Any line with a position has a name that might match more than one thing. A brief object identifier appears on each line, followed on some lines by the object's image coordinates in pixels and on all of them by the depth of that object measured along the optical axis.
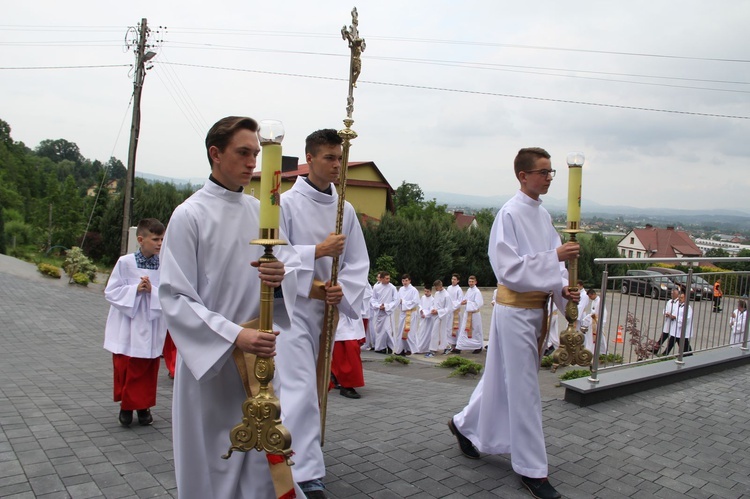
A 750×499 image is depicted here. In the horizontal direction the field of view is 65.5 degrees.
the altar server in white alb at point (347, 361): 6.86
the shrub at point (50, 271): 21.41
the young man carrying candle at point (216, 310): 2.58
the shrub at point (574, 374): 7.24
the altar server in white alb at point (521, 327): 3.99
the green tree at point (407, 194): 74.49
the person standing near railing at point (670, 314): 7.32
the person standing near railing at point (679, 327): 7.29
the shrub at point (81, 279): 20.96
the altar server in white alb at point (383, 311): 16.69
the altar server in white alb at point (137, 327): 5.31
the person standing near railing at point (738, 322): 8.21
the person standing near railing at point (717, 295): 7.88
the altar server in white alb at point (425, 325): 17.09
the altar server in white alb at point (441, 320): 17.02
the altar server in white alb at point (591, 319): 14.21
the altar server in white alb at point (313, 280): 3.61
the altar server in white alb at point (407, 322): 17.08
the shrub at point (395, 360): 11.67
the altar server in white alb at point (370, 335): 16.31
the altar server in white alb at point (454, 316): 17.00
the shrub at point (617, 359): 8.17
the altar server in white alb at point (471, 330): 16.80
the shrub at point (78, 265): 22.00
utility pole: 21.09
